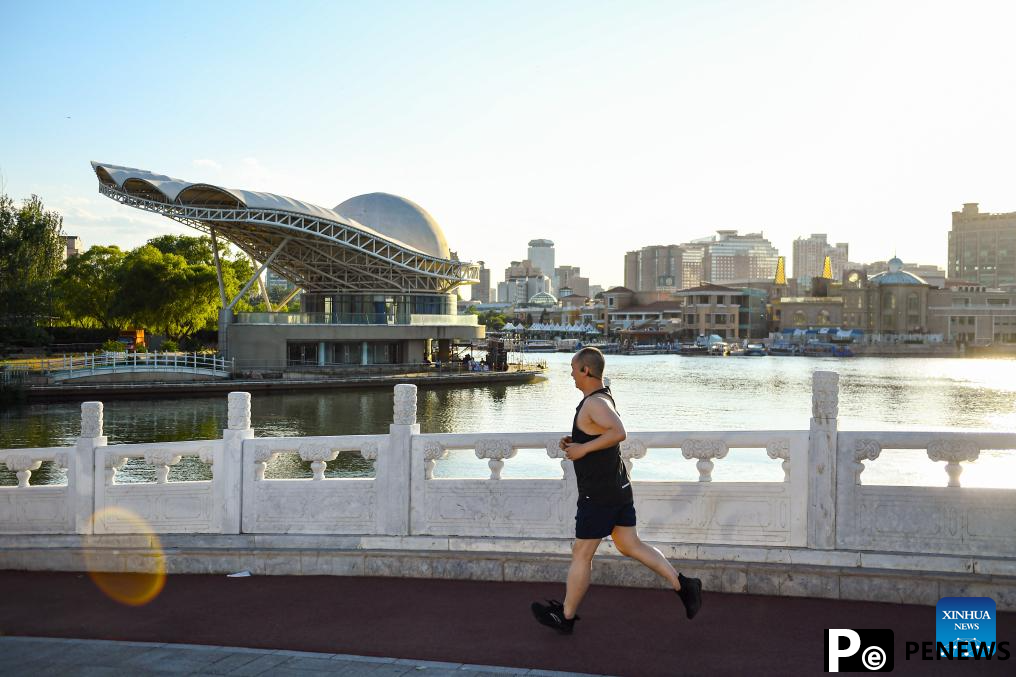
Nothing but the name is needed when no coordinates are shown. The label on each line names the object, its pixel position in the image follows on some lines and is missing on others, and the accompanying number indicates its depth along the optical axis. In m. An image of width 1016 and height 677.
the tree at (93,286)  63.42
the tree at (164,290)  60.09
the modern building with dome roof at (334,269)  55.56
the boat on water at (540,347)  138.00
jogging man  5.55
